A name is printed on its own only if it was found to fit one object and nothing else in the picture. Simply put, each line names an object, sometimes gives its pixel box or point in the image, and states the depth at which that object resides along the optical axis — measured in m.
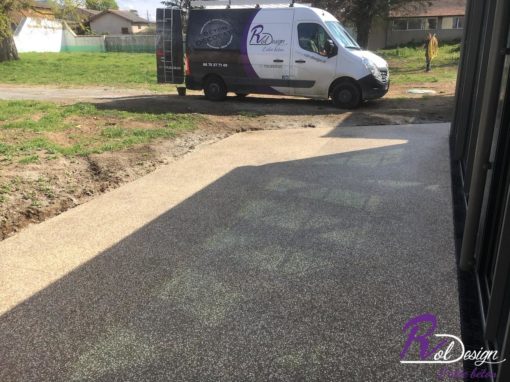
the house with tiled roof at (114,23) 72.38
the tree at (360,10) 30.17
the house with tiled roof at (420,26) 42.34
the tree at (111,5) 97.59
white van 11.36
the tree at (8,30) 20.92
